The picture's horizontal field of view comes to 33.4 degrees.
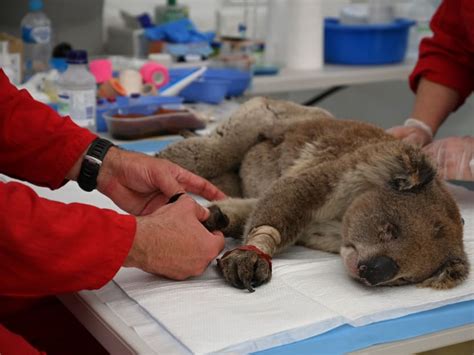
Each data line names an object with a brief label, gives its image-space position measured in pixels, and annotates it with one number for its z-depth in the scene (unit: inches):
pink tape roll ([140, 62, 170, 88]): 106.7
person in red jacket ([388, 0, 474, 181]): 90.9
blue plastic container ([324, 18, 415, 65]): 136.9
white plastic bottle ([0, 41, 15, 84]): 104.4
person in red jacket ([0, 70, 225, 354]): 46.4
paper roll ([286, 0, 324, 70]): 131.9
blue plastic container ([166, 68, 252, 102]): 108.2
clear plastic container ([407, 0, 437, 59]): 148.8
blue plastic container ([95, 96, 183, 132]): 96.0
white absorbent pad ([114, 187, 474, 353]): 45.1
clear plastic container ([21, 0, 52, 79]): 116.6
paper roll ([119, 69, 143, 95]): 103.4
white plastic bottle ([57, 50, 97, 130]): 93.1
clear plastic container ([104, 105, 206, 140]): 91.5
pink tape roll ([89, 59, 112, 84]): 108.3
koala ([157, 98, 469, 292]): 54.2
